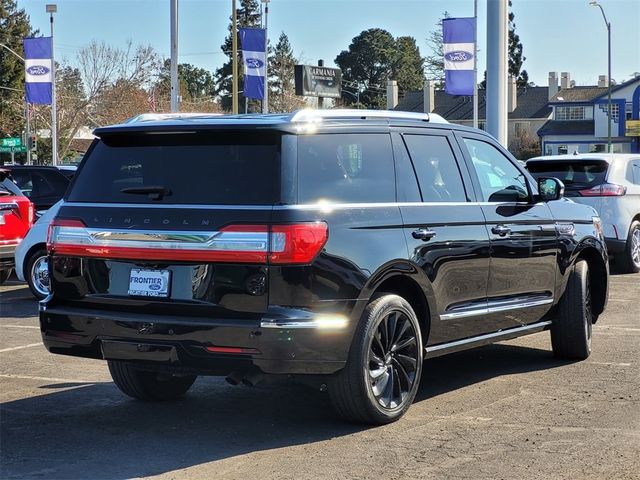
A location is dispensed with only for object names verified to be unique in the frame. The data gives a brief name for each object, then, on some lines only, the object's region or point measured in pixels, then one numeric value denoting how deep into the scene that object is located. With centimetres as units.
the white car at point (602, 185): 1371
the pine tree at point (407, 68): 10700
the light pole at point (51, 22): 3944
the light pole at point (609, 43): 4859
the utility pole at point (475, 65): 2195
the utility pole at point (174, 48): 2292
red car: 1260
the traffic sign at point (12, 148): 5916
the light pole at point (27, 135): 4887
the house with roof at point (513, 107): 8238
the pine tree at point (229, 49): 9600
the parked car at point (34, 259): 1184
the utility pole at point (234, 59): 3423
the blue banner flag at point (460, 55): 2186
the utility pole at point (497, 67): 1703
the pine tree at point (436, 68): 9812
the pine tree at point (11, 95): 7300
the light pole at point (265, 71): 2885
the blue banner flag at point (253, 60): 2850
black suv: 511
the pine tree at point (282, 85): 6000
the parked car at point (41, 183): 1497
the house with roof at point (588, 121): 7350
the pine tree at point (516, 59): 9538
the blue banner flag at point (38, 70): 3041
